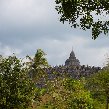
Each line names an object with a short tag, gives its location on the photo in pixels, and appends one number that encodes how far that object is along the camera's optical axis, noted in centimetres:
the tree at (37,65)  10135
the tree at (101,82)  9292
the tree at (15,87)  5784
